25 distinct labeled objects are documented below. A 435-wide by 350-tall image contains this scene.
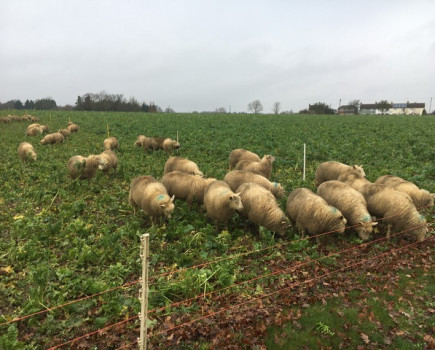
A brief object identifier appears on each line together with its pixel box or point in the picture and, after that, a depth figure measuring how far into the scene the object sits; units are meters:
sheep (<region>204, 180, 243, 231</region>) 8.02
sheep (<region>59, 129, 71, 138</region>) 25.47
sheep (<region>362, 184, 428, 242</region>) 8.01
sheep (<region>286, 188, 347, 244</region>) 7.73
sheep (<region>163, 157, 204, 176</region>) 12.19
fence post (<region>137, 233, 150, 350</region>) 3.75
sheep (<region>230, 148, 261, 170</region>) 14.14
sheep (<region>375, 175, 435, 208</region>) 9.05
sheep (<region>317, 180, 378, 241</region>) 7.91
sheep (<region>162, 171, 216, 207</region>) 9.75
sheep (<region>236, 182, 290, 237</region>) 8.06
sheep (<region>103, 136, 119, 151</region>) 19.32
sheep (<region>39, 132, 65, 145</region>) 21.73
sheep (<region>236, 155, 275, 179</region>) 12.11
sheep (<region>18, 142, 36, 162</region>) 16.03
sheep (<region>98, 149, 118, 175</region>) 13.25
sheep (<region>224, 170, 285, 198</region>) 9.83
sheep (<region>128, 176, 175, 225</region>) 8.43
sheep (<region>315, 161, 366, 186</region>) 11.13
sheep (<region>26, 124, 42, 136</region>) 25.61
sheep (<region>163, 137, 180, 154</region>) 19.42
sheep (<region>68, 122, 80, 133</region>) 29.41
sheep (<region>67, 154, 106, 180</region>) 12.84
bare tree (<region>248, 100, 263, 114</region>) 187.25
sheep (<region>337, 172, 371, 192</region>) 9.63
